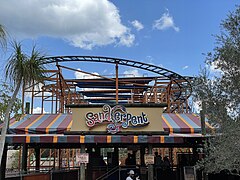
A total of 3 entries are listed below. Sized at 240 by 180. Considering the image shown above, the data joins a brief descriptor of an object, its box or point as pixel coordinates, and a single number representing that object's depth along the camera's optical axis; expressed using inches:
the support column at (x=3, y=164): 321.4
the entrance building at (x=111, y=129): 310.9
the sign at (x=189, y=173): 316.6
